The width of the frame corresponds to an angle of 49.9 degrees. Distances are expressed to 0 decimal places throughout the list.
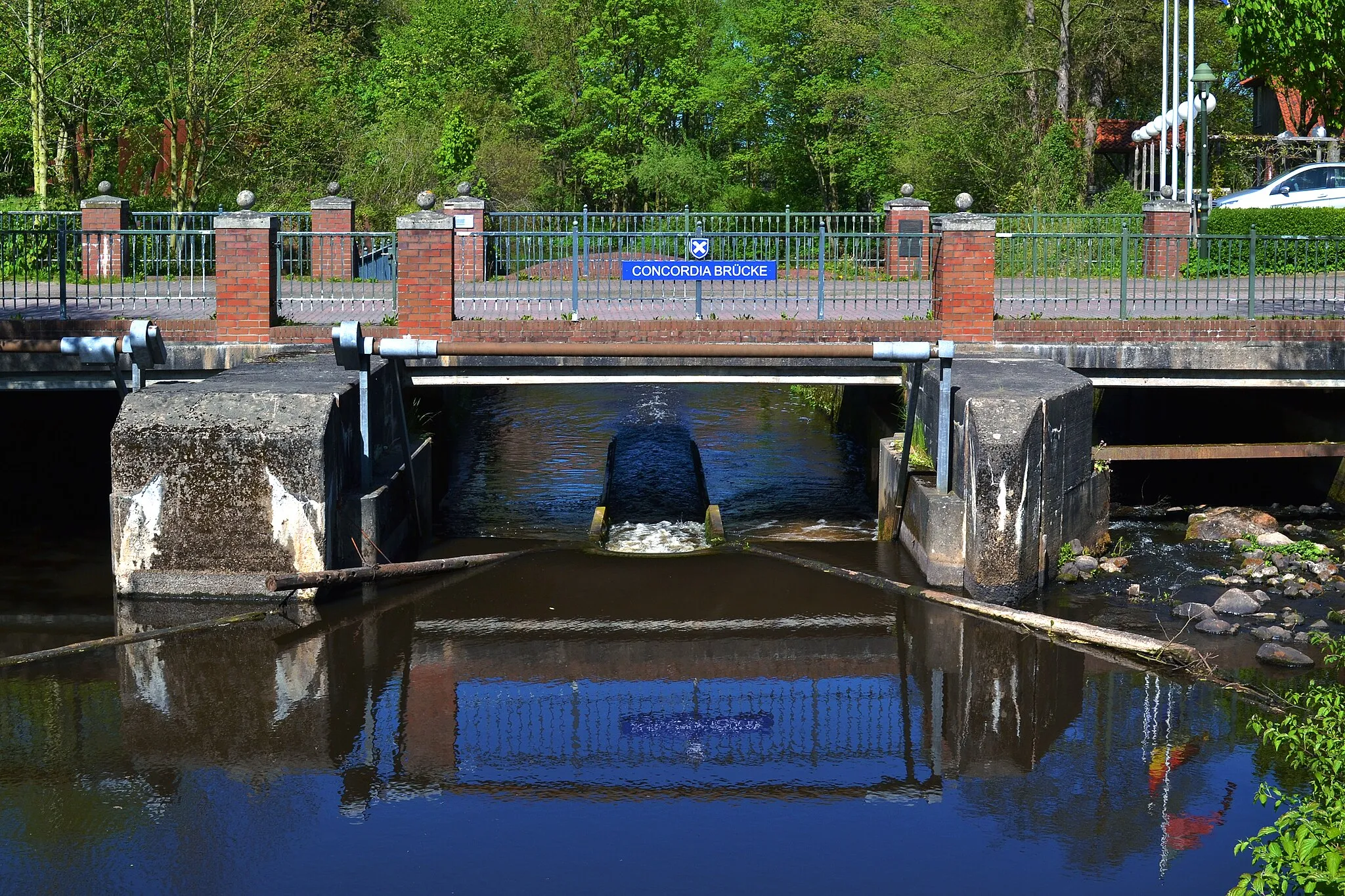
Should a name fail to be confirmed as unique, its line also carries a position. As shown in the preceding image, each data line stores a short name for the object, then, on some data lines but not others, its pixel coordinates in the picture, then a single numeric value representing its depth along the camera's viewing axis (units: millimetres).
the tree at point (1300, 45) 13359
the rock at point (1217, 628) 10672
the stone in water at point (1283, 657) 9852
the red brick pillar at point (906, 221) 18094
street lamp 25172
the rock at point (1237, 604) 11188
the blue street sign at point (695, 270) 15008
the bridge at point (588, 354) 11273
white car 27484
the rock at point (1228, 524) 13844
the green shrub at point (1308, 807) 5621
